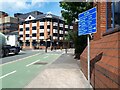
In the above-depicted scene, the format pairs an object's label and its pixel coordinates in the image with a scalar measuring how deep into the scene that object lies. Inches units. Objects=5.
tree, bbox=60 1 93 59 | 387.4
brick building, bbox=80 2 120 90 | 89.2
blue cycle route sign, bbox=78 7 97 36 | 136.2
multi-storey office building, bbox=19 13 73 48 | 1368.9
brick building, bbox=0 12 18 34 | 1657.0
